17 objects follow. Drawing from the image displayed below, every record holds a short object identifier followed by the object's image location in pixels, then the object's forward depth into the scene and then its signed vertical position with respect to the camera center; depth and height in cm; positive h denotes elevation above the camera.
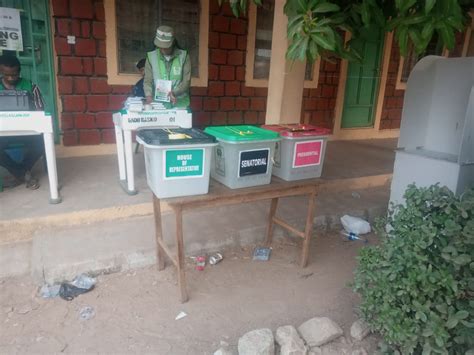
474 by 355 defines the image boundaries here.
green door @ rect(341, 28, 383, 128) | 724 -13
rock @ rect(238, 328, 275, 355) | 209 -144
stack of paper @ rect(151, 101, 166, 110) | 353 -30
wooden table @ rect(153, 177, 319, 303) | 235 -78
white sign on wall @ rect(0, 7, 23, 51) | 436 +42
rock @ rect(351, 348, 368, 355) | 217 -150
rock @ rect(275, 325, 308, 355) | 212 -145
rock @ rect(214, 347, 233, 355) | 210 -149
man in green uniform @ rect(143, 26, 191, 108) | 397 +3
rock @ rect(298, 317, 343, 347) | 221 -144
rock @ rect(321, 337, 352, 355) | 219 -151
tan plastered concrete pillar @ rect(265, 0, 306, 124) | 351 -3
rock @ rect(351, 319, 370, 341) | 228 -145
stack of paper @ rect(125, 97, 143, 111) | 340 -28
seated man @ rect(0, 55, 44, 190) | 371 -71
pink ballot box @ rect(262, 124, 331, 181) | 268 -50
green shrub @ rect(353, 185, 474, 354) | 176 -91
